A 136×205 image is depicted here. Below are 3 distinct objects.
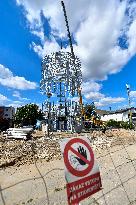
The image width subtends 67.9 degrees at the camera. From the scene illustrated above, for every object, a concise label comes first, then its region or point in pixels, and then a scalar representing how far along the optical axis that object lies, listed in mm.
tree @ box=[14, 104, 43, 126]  33107
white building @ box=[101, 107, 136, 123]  35556
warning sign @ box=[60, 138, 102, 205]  1678
